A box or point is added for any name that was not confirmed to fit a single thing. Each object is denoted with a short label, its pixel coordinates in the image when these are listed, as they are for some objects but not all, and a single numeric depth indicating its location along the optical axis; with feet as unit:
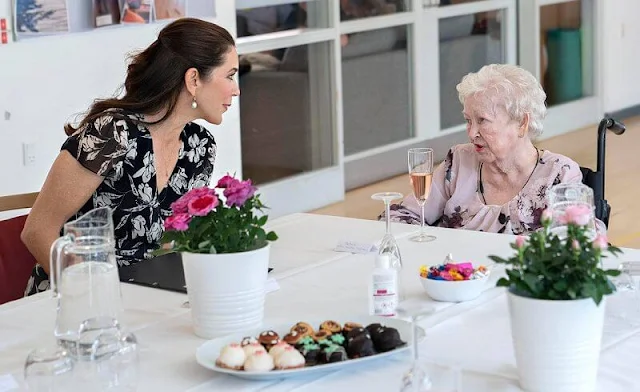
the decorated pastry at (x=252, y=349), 6.54
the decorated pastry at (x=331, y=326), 6.95
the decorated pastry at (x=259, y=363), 6.46
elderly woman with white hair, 10.87
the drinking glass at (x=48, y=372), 5.98
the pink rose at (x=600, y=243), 5.94
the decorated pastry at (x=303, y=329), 6.89
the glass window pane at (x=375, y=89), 23.15
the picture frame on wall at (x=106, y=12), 16.52
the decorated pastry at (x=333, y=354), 6.59
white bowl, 7.80
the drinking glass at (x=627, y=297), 7.38
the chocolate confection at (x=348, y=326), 6.93
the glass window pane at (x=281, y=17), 20.03
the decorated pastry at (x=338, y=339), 6.78
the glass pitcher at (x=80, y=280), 6.71
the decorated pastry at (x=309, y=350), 6.63
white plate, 6.46
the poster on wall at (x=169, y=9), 17.65
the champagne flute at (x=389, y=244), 7.99
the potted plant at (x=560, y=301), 5.91
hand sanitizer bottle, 7.48
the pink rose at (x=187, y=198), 7.21
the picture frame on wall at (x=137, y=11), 16.99
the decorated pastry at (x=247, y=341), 6.64
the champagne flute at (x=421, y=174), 9.81
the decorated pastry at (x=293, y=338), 6.77
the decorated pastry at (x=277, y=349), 6.55
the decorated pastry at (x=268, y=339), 6.70
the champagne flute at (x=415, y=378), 5.61
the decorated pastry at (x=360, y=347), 6.67
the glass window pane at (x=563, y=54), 28.60
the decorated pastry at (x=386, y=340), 6.73
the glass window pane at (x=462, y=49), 25.45
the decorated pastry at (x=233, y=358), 6.52
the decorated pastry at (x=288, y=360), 6.50
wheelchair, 10.61
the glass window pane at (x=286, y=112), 20.74
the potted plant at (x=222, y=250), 7.13
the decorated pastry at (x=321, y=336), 6.76
